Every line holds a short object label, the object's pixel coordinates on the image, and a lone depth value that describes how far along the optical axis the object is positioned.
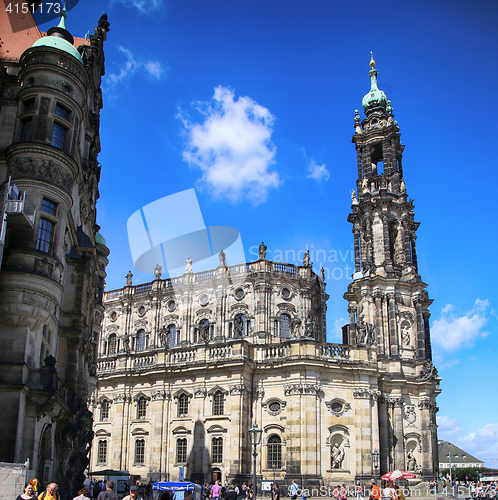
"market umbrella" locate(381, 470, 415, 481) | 31.04
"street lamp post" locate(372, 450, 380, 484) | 39.41
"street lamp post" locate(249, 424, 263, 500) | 38.93
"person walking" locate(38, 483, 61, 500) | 12.02
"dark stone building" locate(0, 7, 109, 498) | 21.38
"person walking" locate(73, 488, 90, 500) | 12.20
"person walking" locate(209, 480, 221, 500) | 28.30
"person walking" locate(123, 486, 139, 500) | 11.33
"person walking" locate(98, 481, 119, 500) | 13.78
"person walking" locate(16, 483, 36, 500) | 11.45
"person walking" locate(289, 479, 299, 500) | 30.82
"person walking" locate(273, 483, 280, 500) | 24.65
